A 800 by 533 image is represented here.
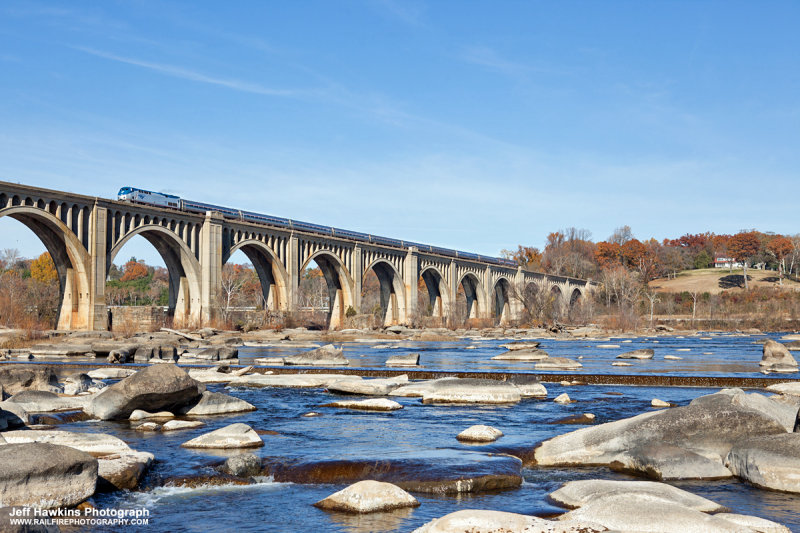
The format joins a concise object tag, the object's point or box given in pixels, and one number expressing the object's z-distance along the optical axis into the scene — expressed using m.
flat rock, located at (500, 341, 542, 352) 38.66
